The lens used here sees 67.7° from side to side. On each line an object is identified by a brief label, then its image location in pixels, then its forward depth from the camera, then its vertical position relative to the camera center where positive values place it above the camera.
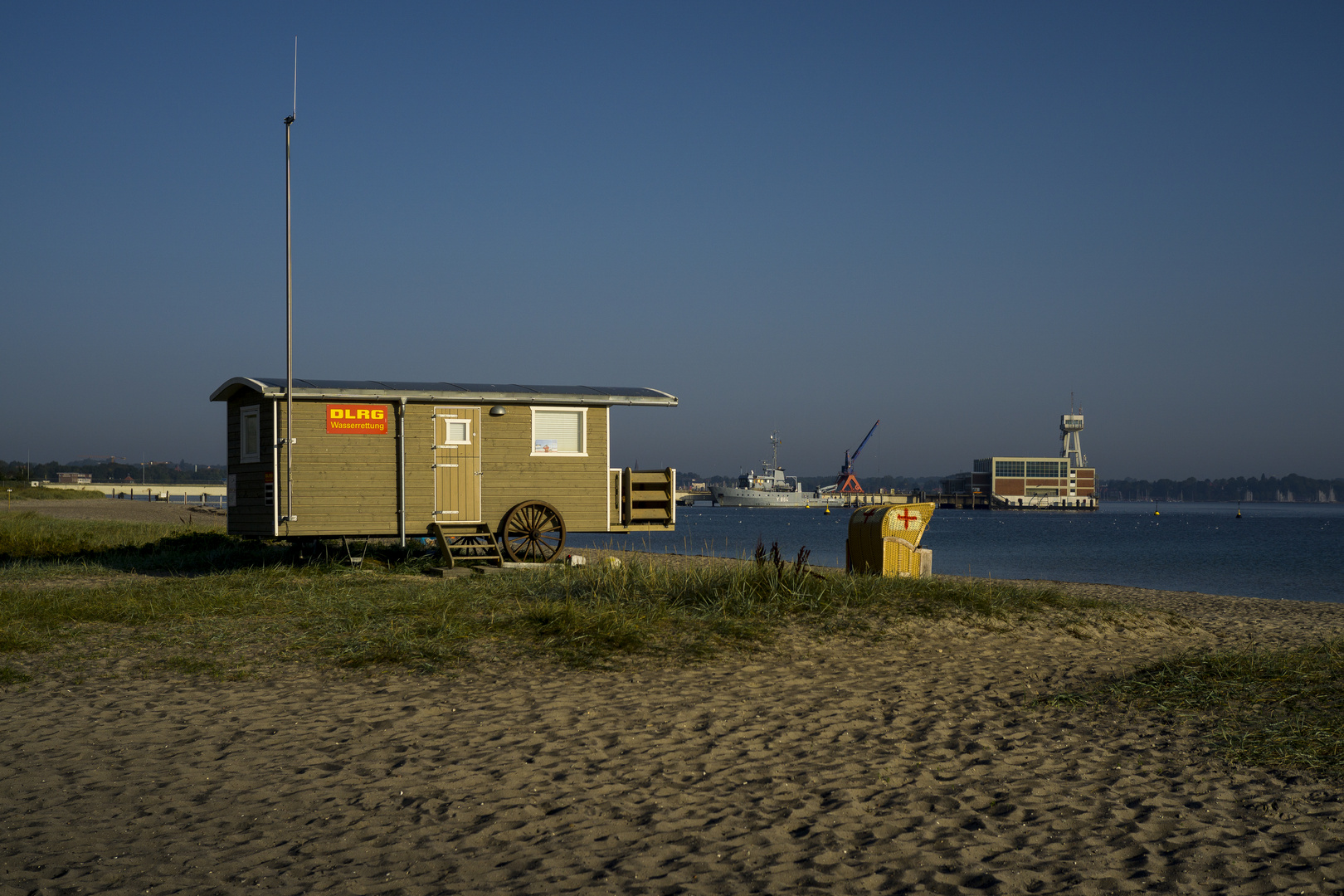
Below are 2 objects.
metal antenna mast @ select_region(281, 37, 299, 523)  15.67 +0.78
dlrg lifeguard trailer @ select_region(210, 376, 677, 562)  16.12 +0.17
